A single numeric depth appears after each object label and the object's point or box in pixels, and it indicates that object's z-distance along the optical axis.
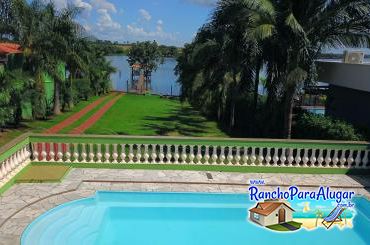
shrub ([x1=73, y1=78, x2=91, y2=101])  41.12
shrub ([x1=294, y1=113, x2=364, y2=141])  14.09
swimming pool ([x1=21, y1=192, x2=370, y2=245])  8.58
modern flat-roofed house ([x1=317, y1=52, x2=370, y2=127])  16.69
